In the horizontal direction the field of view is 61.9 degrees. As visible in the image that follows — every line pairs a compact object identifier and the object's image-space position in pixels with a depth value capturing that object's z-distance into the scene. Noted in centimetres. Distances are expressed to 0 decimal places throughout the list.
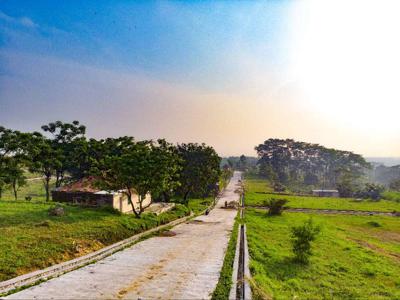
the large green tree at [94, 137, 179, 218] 3167
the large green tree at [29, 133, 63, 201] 4281
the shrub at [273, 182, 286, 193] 8818
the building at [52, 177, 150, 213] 3475
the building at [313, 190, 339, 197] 8838
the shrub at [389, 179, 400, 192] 10062
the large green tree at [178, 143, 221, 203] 5238
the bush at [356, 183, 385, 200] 7650
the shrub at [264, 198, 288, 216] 4719
